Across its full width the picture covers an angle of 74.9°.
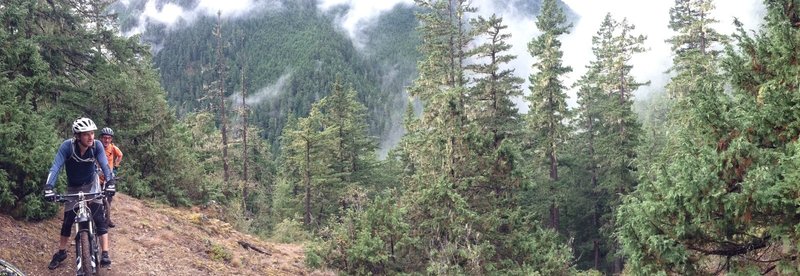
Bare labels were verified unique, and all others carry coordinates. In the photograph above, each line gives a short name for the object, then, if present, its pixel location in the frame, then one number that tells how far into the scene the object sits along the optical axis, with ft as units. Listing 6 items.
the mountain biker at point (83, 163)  21.04
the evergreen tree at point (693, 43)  66.23
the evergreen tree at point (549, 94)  78.54
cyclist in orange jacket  27.55
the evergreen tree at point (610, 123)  85.00
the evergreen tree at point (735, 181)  18.60
